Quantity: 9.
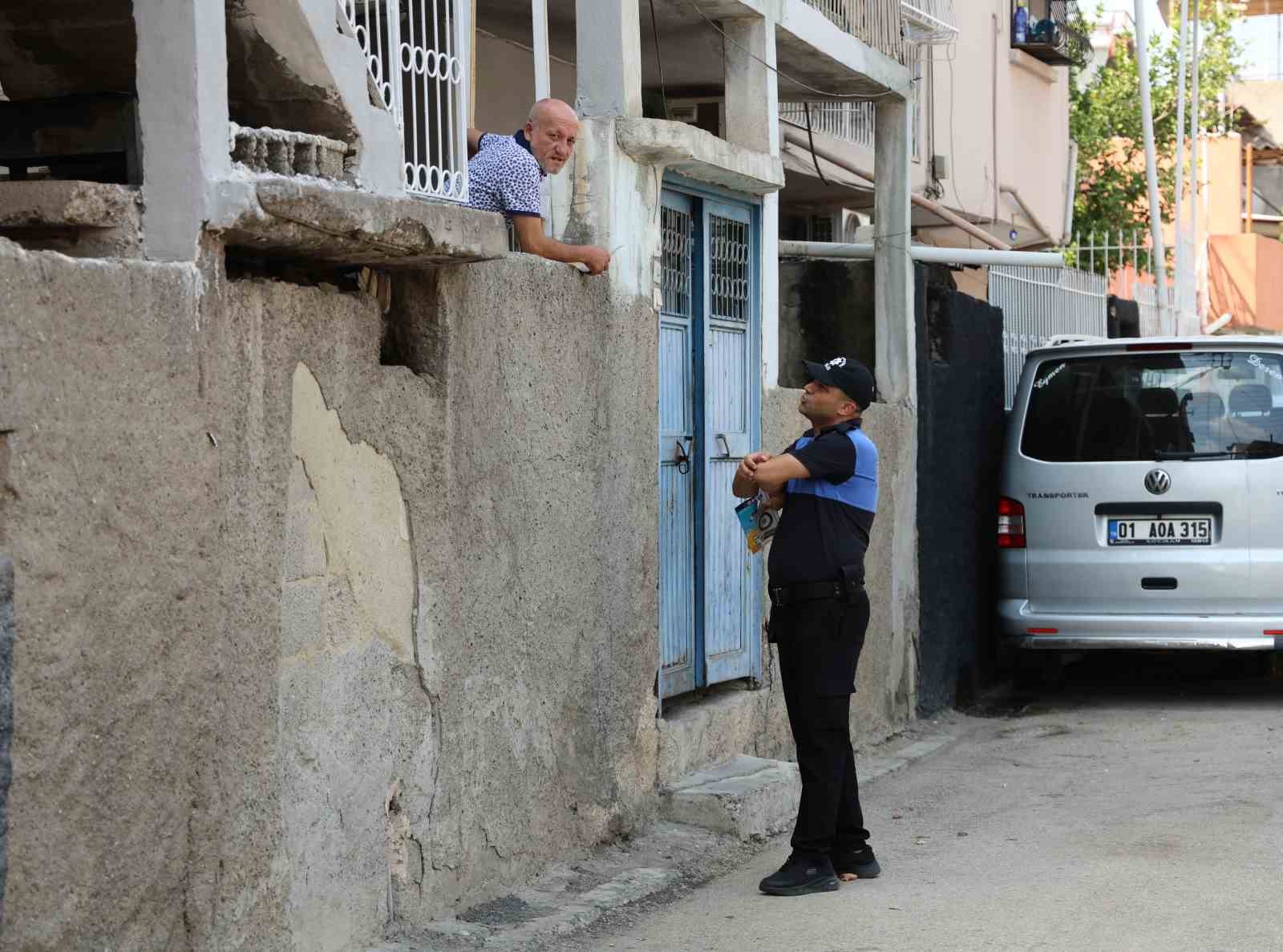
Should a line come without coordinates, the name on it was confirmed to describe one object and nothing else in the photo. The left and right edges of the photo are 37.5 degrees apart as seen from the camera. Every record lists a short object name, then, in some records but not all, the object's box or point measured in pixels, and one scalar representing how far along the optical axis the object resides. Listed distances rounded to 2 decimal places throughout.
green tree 27.36
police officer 6.26
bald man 6.27
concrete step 7.14
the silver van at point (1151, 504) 10.28
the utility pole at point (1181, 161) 23.30
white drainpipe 11.05
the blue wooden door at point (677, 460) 7.68
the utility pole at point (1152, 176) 19.92
